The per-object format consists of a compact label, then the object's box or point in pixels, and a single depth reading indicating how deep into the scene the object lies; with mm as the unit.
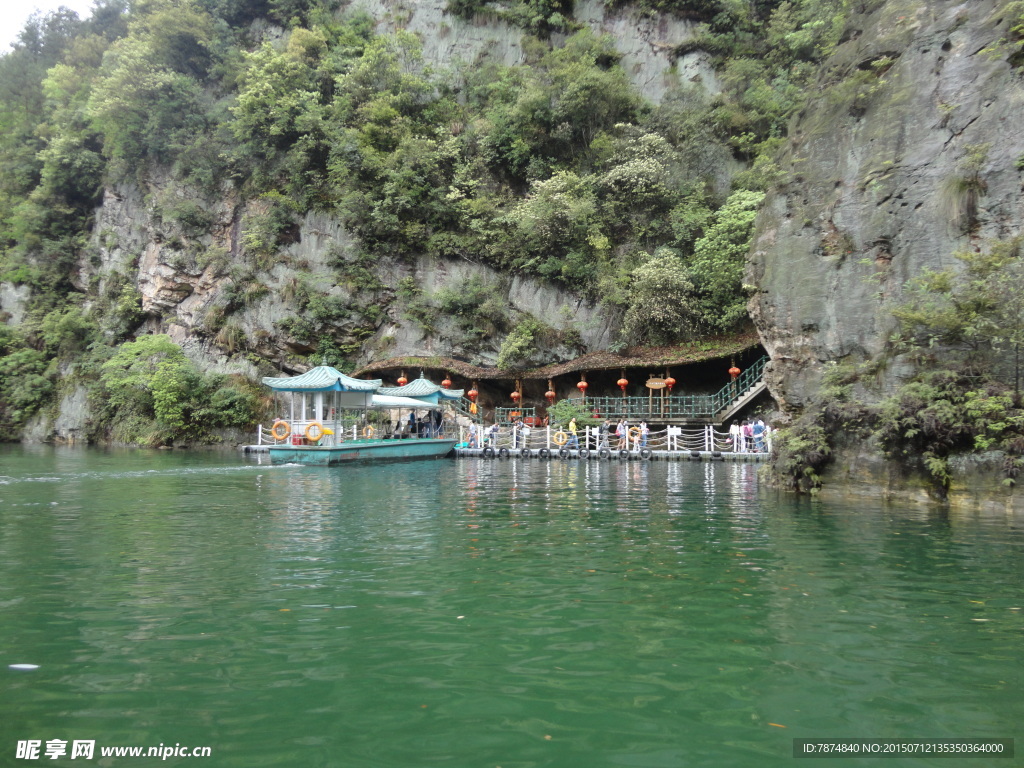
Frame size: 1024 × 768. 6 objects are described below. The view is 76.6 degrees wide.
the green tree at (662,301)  25828
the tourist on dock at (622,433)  25438
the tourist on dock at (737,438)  24012
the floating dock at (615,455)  23544
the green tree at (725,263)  25094
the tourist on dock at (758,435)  23734
